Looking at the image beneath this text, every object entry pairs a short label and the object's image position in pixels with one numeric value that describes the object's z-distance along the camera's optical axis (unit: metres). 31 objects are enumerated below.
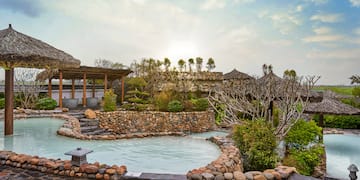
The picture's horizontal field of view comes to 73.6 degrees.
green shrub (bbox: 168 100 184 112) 13.95
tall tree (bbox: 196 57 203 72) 24.84
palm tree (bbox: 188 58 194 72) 24.13
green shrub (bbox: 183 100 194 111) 14.56
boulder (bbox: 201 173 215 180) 4.27
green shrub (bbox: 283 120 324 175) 8.52
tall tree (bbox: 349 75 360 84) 23.05
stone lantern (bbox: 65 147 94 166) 4.69
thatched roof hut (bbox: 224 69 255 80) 20.49
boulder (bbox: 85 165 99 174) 4.51
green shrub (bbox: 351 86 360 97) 22.33
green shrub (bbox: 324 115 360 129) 18.36
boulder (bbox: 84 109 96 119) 12.47
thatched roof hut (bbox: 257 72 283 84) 12.10
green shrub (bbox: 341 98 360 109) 20.98
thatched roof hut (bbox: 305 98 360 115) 14.37
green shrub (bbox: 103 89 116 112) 13.17
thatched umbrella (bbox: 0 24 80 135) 7.00
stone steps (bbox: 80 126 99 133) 10.73
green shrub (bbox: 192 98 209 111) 14.67
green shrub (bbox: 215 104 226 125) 15.49
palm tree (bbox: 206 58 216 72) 25.48
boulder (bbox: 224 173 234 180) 4.29
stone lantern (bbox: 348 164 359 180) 6.62
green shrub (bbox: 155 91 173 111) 14.23
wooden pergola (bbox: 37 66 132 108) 14.70
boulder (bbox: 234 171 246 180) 4.25
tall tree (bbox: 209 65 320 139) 7.51
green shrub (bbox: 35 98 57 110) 13.22
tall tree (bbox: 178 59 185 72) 23.21
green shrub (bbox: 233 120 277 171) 5.94
